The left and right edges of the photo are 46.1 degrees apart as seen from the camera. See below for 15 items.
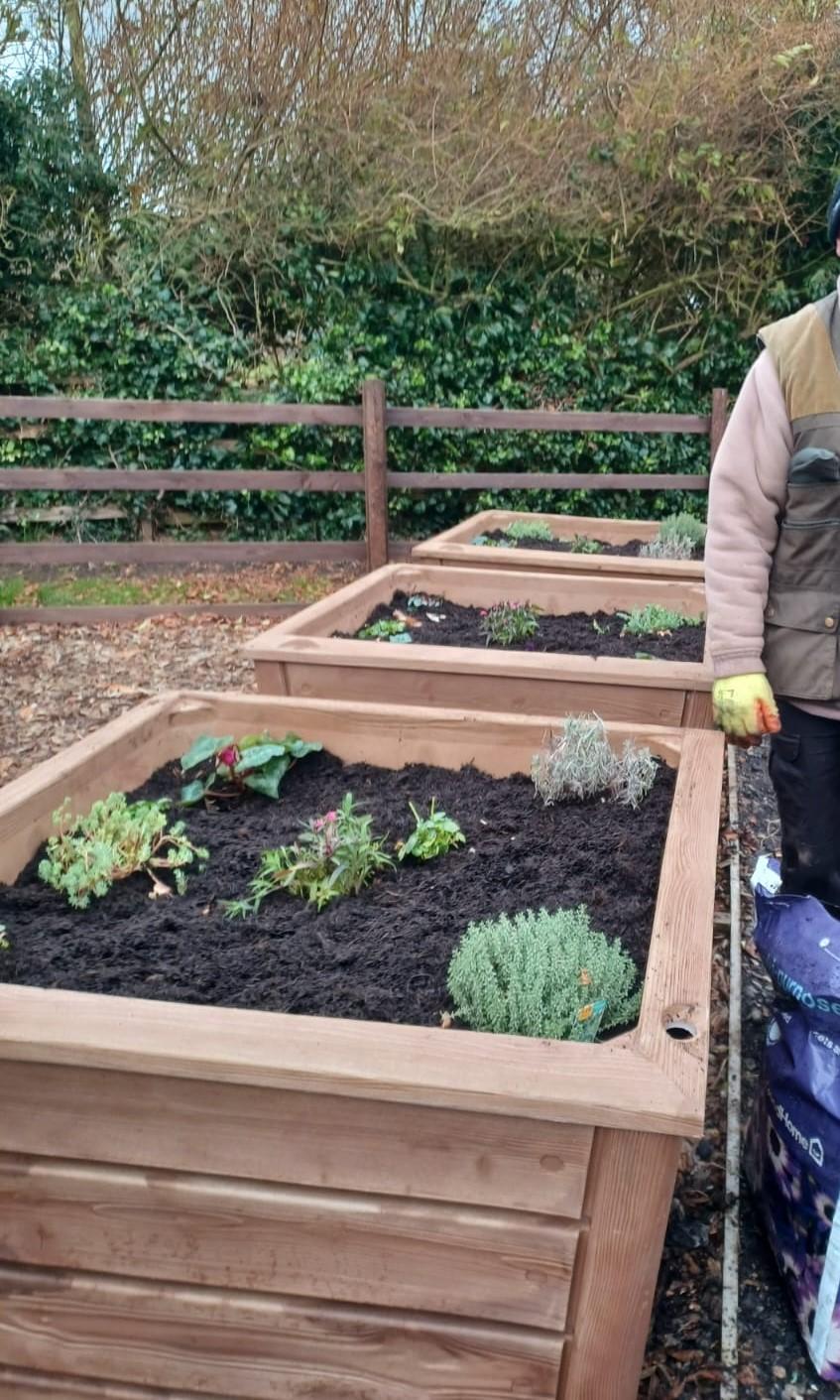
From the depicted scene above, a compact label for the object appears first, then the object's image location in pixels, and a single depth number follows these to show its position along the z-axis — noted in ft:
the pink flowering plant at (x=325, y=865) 6.03
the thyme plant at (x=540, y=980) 4.49
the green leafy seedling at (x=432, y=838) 6.43
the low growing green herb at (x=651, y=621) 12.34
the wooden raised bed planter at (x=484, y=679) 8.81
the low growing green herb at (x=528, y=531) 20.01
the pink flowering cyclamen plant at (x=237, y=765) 7.38
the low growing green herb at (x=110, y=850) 5.98
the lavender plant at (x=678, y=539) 18.08
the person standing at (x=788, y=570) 6.19
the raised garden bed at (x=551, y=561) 15.37
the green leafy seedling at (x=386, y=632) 11.73
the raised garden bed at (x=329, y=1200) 3.68
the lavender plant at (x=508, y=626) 11.92
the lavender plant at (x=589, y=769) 7.01
